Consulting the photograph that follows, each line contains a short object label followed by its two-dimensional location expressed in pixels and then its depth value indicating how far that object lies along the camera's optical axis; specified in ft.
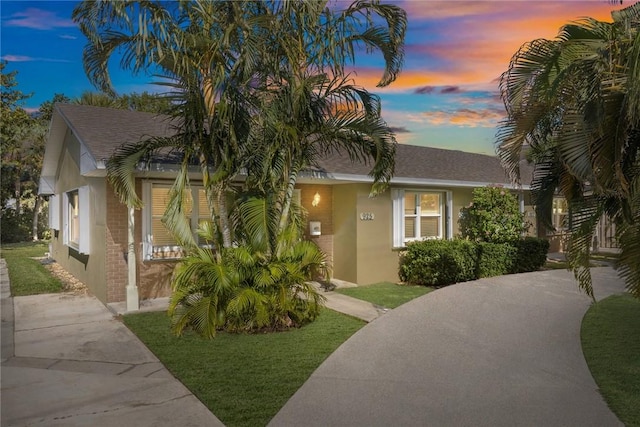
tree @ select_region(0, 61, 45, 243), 83.05
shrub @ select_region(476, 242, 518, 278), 39.63
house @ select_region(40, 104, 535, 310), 29.89
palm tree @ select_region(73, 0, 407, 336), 21.95
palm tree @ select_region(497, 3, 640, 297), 14.39
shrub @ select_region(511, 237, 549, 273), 42.27
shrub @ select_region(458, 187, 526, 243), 41.81
